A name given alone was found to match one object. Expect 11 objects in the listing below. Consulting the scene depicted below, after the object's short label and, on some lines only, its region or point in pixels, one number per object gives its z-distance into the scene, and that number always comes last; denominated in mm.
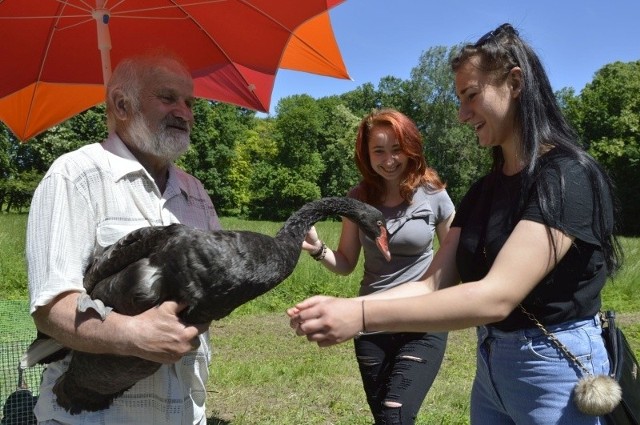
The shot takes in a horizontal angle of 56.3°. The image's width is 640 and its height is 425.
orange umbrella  3486
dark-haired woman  2035
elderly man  2047
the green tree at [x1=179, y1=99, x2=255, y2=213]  56125
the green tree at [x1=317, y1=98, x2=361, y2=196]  62281
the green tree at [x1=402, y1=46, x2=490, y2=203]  51656
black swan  2082
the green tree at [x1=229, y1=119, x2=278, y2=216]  64438
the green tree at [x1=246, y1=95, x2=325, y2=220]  61994
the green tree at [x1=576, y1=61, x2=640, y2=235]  41969
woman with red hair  3428
